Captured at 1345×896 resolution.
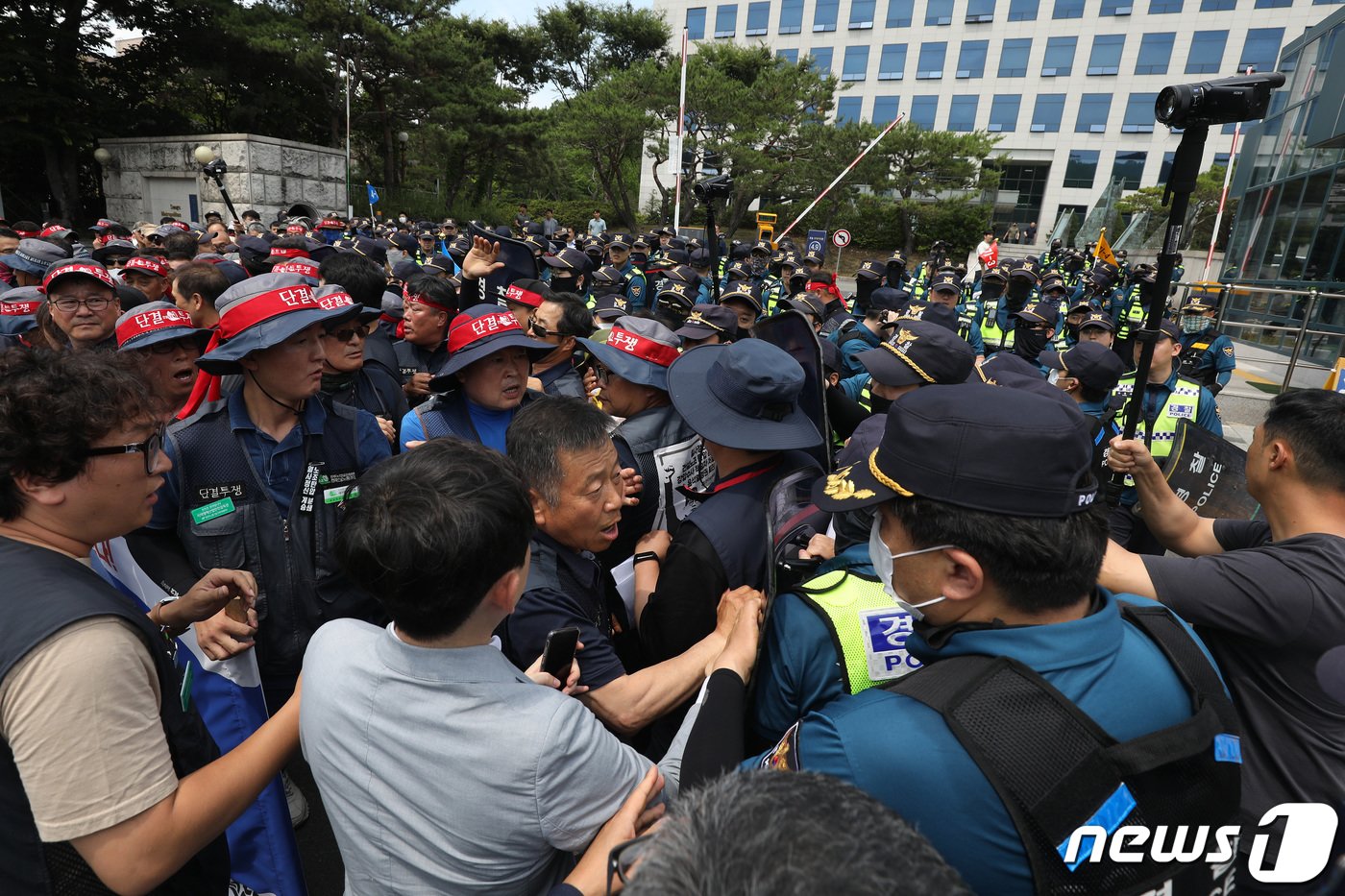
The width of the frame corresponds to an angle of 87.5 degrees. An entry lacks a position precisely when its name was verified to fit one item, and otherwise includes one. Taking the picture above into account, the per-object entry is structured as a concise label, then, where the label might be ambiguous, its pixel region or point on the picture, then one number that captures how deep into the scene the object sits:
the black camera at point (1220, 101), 2.26
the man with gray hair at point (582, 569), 1.83
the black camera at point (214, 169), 10.54
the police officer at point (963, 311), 8.98
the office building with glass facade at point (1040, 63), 39.44
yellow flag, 13.91
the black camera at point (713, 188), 5.14
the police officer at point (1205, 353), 8.06
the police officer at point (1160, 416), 4.51
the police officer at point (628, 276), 10.02
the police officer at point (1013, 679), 1.08
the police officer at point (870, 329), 6.61
